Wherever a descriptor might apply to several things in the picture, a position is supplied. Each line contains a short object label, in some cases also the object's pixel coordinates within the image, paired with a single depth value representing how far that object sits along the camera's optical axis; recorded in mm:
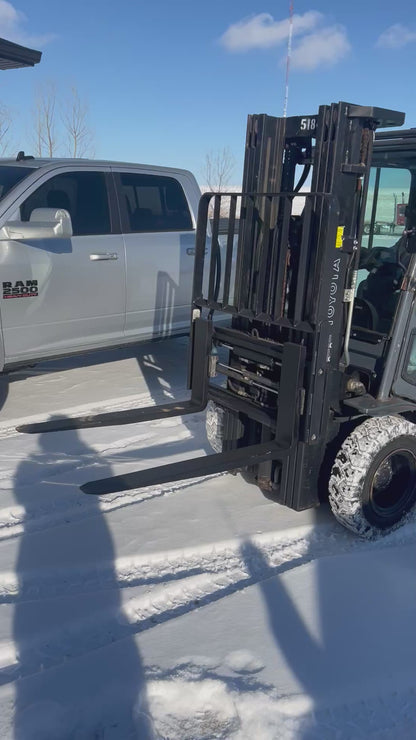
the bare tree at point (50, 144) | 19145
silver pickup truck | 5324
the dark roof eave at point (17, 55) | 7410
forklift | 3539
